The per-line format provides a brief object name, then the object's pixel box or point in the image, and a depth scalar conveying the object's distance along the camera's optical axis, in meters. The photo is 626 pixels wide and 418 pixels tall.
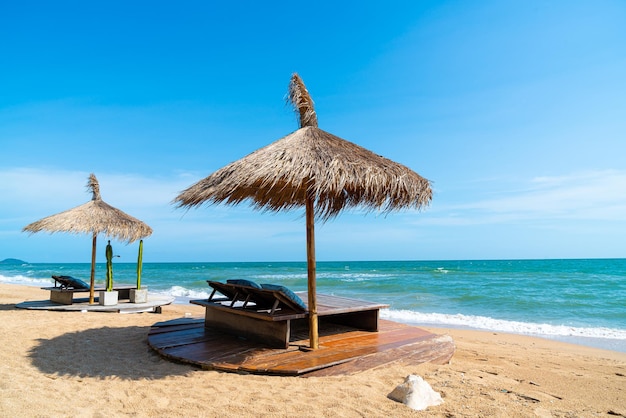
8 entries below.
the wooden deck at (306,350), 3.76
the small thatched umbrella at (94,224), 8.15
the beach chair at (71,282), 8.34
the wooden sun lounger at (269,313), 4.27
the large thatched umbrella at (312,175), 3.85
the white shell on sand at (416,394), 3.11
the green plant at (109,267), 8.40
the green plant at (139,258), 8.70
